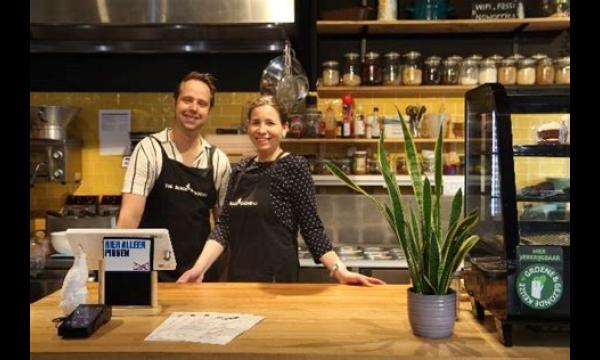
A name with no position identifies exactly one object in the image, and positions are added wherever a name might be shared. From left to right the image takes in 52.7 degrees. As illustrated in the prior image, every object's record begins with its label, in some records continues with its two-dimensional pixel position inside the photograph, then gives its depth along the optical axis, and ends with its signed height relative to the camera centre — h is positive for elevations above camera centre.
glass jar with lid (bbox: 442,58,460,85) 4.30 +0.71
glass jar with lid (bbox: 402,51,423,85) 4.28 +0.72
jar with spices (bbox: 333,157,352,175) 4.46 +0.05
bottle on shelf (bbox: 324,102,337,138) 4.40 +0.34
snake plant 1.58 -0.15
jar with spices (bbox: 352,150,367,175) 4.46 +0.07
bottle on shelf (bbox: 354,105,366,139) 4.38 +0.33
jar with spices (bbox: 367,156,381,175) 4.50 +0.04
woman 2.74 -0.18
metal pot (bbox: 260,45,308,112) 3.80 +0.58
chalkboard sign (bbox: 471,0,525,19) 4.20 +1.13
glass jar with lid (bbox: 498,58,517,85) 4.20 +0.69
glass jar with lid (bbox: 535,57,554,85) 4.16 +0.69
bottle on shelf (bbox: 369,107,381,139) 4.39 +0.34
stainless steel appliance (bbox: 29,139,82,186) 4.27 +0.09
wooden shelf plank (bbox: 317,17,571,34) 4.18 +1.04
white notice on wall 4.61 +0.33
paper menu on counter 1.56 -0.42
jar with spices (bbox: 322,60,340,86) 4.34 +0.71
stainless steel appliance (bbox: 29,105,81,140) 4.22 +0.37
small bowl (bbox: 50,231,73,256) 3.86 -0.45
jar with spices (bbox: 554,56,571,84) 4.16 +0.69
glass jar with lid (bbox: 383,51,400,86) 4.32 +0.72
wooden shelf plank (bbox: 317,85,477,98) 4.26 +0.59
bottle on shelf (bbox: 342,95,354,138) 4.37 +0.40
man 2.80 -0.03
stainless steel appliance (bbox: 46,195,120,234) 4.19 -0.30
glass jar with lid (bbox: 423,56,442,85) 4.30 +0.72
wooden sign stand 1.82 -0.40
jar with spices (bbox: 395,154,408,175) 4.51 +0.05
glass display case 1.57 -0.14
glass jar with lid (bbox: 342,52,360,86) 4.33 +0.73
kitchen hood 3.69 +0.95
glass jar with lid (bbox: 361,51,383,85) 4.34 +0.72
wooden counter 1.46 -0.43
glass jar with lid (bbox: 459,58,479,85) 4.26 +0.71
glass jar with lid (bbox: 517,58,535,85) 4.17 +0.69
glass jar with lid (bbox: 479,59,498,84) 4.23 +0.71
